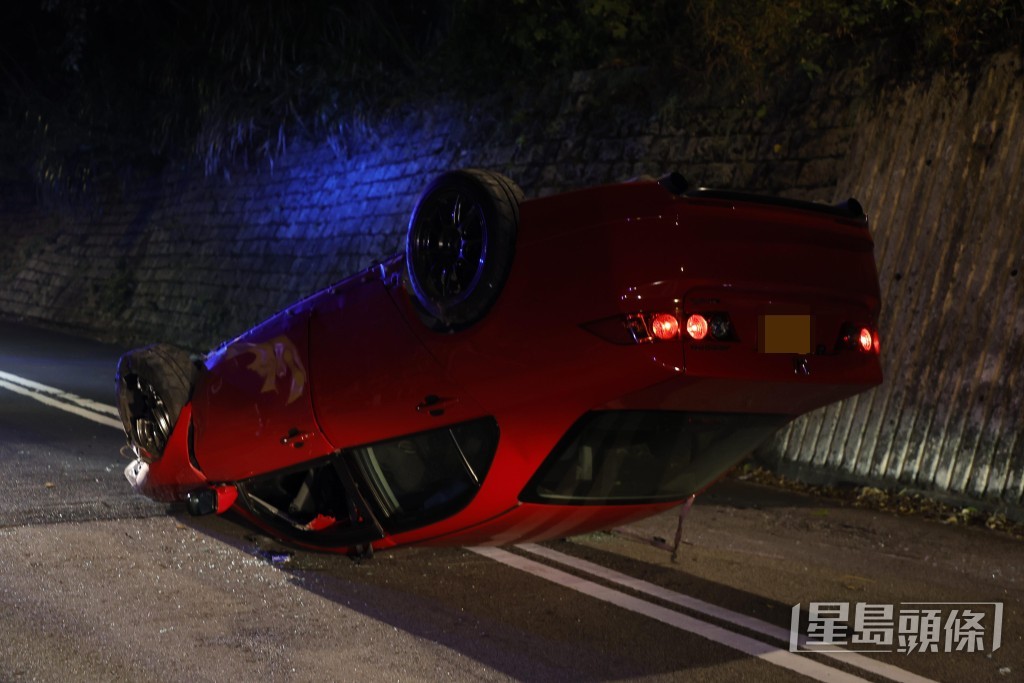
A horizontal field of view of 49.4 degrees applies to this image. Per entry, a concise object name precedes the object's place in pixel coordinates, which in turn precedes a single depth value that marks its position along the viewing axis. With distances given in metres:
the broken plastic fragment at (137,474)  6.14
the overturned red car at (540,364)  4.06
